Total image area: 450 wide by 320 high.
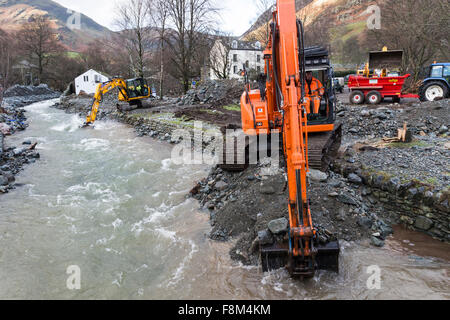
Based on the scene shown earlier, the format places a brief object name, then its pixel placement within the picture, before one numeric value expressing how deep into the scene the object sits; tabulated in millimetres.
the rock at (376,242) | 5234
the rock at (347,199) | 5742
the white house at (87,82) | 42469
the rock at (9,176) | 9416
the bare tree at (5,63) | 37094
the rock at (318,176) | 6297
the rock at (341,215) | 5457
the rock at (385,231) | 5548
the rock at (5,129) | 16391
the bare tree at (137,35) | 24922
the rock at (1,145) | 11543
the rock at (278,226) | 4535
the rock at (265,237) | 4559
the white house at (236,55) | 31703
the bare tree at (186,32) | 22922
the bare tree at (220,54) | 29484
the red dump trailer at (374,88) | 13328
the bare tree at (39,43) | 52406
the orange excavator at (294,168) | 3814
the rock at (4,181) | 9008
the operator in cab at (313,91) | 6812
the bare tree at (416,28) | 17188
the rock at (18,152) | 11891
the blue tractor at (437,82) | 12680
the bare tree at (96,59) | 54688
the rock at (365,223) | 5473
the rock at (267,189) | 6094
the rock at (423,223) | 5731
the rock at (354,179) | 6904
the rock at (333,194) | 5777
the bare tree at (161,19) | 23094
